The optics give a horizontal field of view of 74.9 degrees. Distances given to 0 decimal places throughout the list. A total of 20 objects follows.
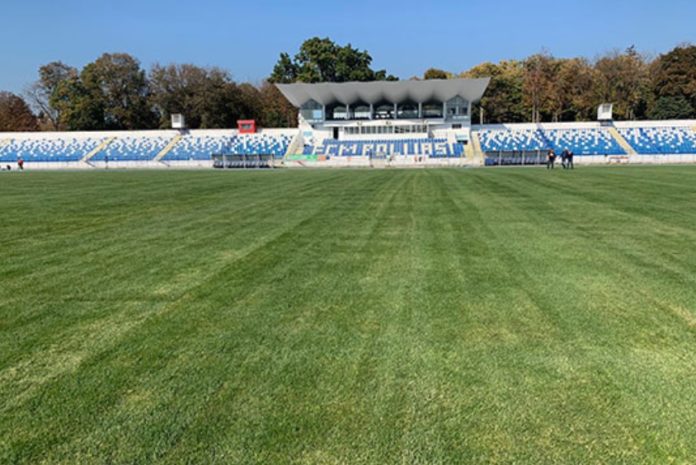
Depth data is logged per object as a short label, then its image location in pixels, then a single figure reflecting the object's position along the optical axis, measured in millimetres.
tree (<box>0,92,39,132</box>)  76188
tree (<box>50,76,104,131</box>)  70688
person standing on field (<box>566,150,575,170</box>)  32431
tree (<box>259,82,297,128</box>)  78000
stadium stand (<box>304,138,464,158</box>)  51812
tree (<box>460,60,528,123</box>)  71125
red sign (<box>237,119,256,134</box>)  59188
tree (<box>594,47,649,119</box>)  65812
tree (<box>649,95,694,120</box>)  61750
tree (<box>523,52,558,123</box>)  69000
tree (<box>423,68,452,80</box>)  82812
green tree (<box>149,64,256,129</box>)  70875
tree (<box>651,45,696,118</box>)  61906
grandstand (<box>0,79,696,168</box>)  49188
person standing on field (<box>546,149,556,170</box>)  33438
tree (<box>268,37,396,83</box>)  82662
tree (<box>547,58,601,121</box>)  66812
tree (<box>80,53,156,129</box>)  71500
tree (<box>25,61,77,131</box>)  75250
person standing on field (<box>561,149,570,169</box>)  33000
